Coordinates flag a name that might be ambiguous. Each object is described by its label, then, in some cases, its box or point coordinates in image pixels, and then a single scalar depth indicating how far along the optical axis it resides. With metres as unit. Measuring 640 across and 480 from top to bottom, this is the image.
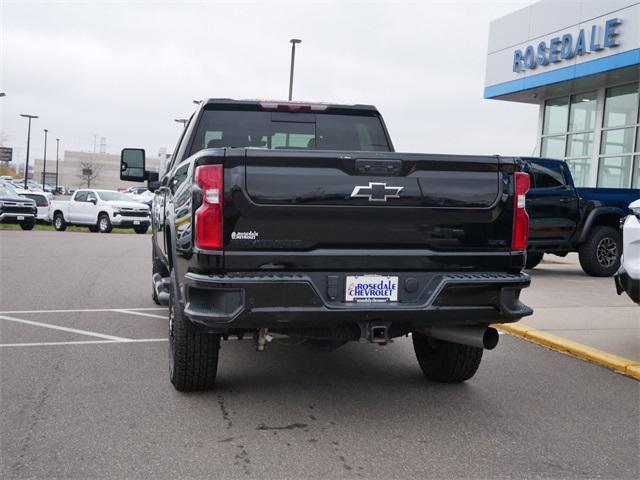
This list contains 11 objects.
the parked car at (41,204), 28.19
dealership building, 18.22
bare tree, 107.69
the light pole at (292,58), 30.70
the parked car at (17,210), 24.66
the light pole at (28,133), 58.46
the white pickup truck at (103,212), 25.64
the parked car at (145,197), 33.69
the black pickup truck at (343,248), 4.07
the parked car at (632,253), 5.89
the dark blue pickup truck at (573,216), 12.10
